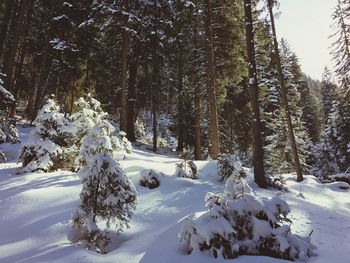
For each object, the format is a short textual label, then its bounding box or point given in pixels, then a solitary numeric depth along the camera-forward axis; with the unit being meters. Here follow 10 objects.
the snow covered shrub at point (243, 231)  6.30
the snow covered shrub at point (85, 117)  10.55
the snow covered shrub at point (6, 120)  10.84
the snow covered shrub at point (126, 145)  14.34
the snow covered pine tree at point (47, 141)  10.97
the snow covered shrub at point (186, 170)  11.73
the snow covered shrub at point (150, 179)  10.47
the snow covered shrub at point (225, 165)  12.44
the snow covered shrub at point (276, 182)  12.90
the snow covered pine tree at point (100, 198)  6.79
